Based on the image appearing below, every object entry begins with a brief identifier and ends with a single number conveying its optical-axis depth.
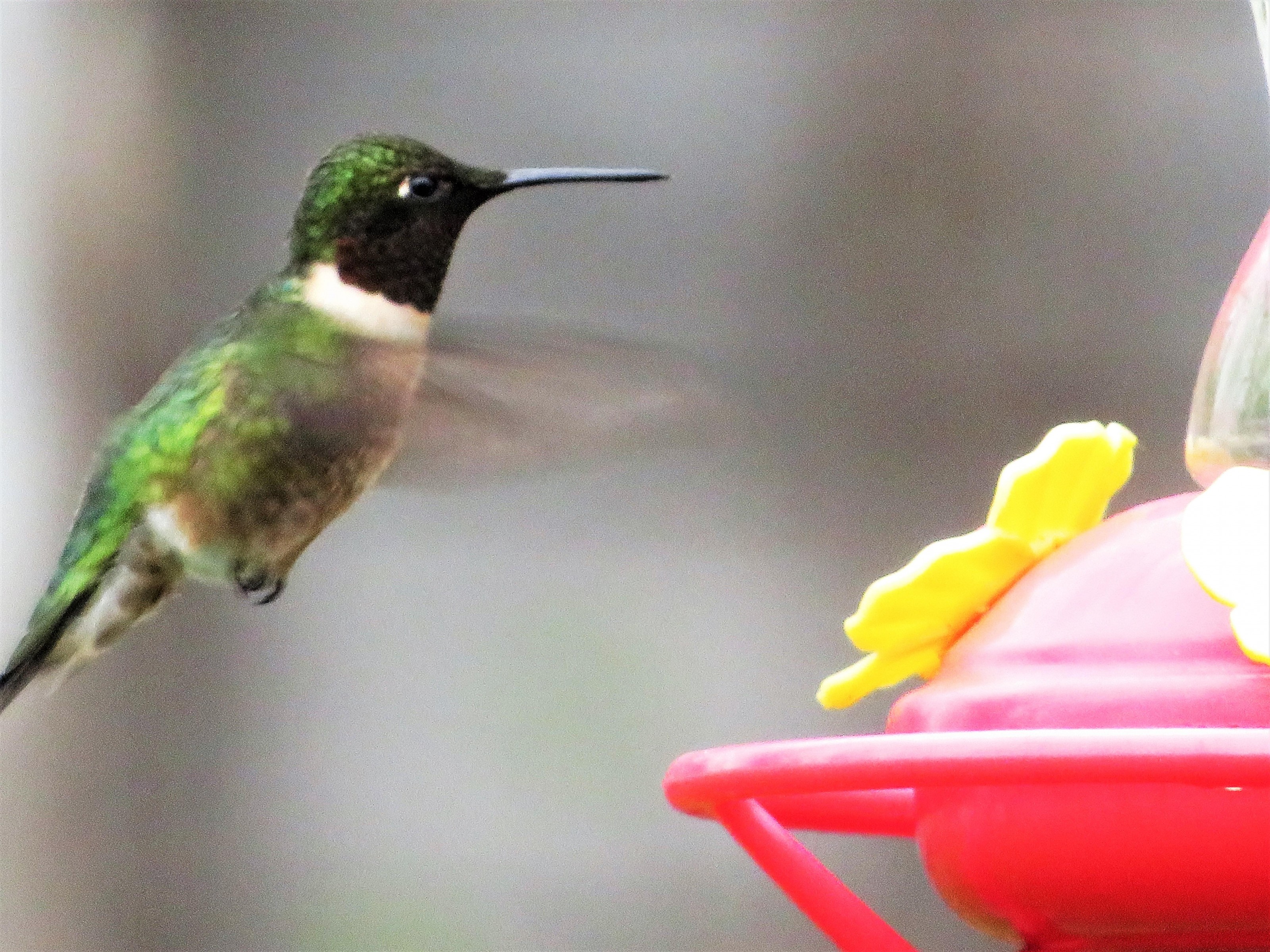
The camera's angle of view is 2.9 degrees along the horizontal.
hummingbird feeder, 2.12
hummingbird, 2.22
